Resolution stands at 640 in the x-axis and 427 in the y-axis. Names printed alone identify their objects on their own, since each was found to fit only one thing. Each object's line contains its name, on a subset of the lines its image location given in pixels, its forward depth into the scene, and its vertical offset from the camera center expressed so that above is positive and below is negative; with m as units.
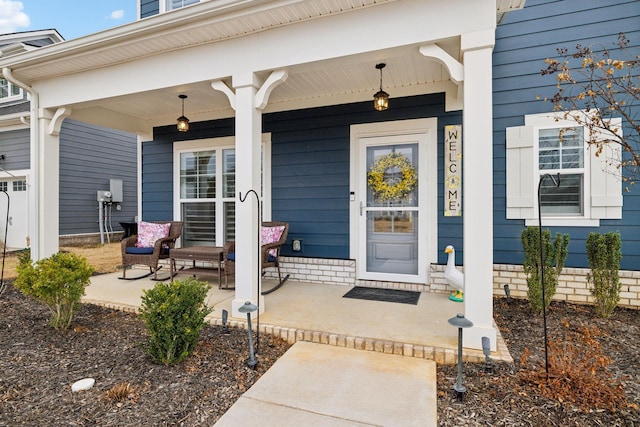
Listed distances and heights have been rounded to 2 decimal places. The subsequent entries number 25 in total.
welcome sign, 4.00 +0.51
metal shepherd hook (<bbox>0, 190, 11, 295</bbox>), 4.43 -1.03
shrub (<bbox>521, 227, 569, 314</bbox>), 3.30 -0.52
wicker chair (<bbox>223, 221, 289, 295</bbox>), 4.14 -0.54
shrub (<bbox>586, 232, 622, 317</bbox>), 3.20 -0.57
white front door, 4.17 +0.09
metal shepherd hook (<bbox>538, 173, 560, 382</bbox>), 2.12 -0.97
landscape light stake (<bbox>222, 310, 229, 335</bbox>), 3.00 -1.01
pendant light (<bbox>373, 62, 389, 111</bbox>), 3.63 +1.24
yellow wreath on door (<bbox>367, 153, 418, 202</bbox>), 4.29 +0.44
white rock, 2.11 -1.12
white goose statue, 3.68 -0.73
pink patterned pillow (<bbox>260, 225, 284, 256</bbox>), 4.53 -0.30
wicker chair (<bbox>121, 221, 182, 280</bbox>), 4.64 -0.59
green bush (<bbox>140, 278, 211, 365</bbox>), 2.36 -0.79
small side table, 4.32 -0.59
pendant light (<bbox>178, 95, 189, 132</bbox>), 4.67 +1.27
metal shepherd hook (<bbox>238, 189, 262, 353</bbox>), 3.00 +0.12
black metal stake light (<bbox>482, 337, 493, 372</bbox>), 2.31 -1.01
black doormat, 3.81 -1.01
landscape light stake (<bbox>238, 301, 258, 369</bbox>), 2.34 -0.96
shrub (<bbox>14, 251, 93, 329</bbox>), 2.93 -0.66
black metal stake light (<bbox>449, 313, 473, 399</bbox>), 2.02 -0.86
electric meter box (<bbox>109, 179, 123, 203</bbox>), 9.62 +0.67
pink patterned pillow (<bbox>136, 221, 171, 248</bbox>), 5.09 -0.32
